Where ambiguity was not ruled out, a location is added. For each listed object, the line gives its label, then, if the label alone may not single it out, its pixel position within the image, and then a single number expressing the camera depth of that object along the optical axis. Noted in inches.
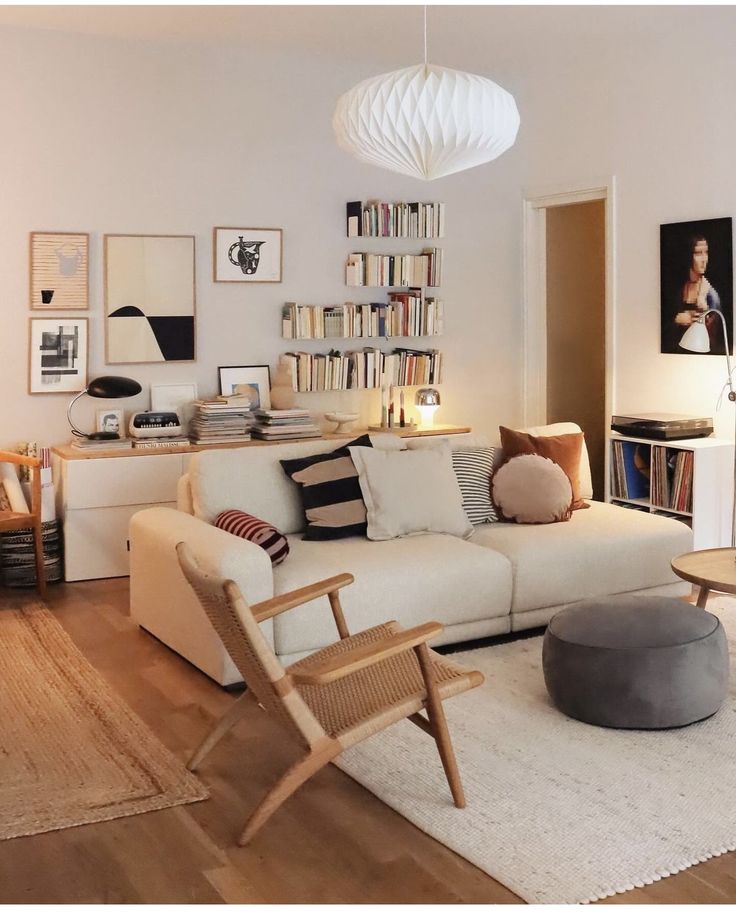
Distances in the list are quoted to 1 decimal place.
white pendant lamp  146.9
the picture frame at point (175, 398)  244.1
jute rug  121.1
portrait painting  225.5
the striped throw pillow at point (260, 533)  162.7
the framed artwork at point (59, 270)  229.9
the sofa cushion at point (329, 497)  179.5
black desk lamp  229.3
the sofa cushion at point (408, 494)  181.6
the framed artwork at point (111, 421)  238.2
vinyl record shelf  215.2
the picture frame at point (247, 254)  249.0
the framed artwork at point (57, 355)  231.1
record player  223.5
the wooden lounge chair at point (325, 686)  110.7
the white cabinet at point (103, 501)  222.8
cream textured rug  106.9
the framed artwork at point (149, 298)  238.5
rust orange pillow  203.6
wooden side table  155.6
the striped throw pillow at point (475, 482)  194.9
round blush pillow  193.5
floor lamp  219.9
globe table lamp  269.7
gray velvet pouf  137.8
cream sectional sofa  157.9
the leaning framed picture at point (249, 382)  251.6
